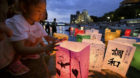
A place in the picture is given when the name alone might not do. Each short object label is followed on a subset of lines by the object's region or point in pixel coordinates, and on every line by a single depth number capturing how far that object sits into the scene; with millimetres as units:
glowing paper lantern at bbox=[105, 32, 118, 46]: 3979
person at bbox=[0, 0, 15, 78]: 657
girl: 748
